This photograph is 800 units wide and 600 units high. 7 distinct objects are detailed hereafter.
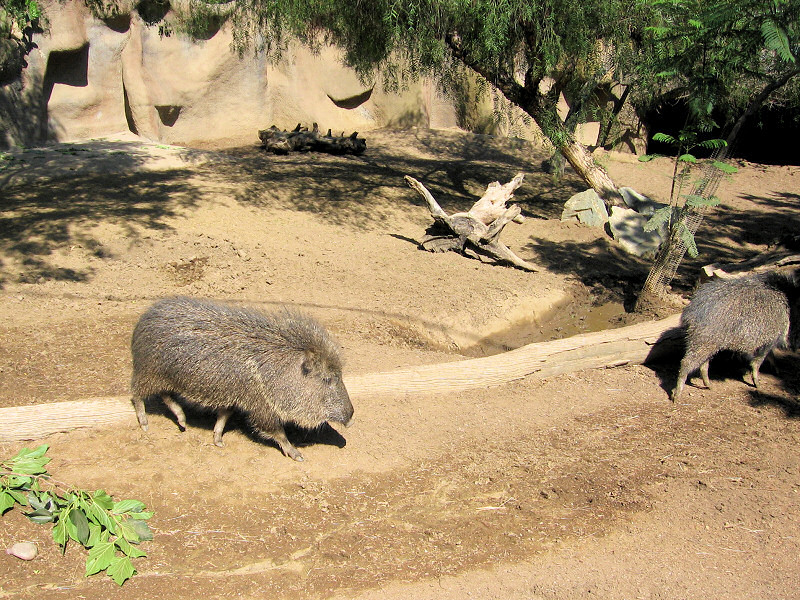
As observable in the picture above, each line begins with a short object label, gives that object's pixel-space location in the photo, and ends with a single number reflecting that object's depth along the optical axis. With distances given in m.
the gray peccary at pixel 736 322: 5.82
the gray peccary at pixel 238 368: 4.27
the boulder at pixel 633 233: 10.02
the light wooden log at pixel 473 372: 4.28
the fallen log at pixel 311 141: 12.67
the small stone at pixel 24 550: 3.35
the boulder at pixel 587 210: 10.65
